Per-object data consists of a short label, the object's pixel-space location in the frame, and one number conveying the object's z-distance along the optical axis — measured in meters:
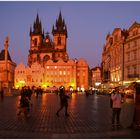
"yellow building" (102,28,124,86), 34.53
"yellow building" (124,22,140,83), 29.44
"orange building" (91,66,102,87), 83.24
